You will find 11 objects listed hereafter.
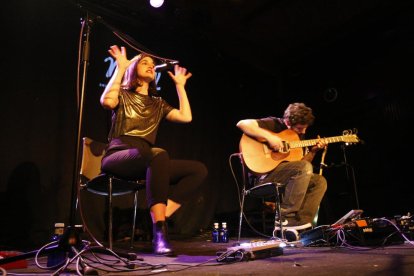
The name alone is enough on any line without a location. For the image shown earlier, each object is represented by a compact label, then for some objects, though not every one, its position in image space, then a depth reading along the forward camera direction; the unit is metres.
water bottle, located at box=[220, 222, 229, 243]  3.70
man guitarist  3.09
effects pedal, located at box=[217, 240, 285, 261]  1.91
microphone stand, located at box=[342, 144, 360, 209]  5.22
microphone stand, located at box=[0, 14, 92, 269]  1.59
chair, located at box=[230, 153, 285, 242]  2.97
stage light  4.12
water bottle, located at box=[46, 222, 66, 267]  1.66
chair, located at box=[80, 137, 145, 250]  2.51
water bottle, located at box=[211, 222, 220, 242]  3.68
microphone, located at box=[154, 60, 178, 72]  2.59
